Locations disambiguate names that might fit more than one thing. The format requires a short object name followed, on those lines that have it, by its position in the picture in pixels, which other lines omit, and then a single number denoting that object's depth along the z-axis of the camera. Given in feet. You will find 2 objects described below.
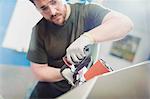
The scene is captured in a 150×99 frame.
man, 3.28
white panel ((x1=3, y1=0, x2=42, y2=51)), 3.24
